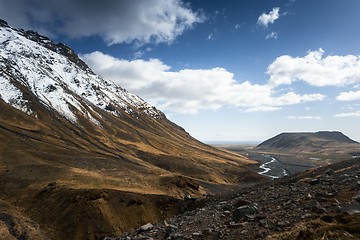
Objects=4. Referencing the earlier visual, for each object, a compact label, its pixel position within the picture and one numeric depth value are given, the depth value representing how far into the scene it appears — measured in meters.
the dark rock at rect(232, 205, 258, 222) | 29.35
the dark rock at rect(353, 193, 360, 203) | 26.83
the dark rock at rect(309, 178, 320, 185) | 37.64
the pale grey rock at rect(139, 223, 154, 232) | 36.06
